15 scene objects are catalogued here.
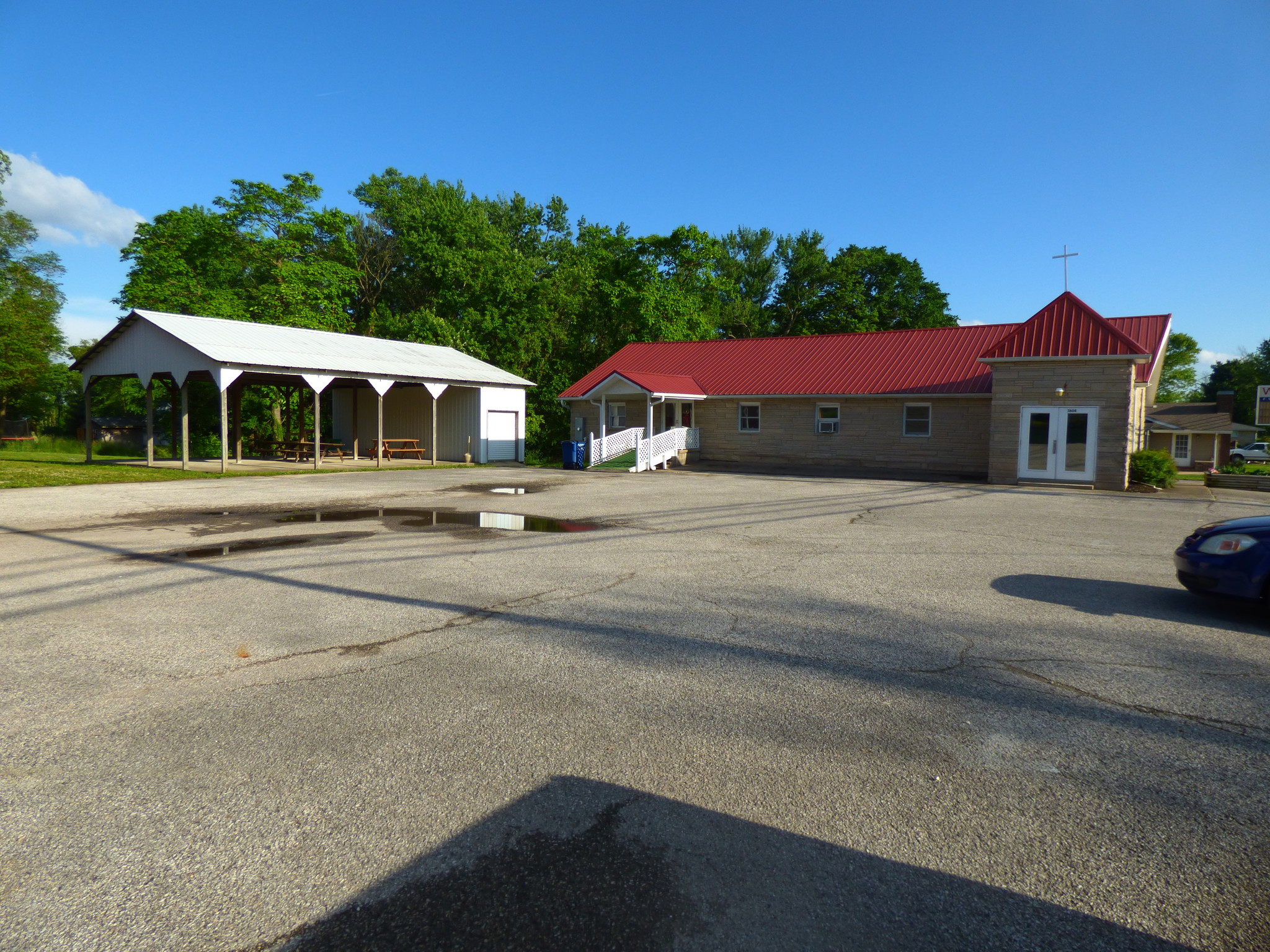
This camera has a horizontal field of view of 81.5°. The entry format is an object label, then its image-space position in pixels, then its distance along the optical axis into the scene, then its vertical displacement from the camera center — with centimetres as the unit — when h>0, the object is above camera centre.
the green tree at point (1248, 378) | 8012 +734
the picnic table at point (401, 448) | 3096 -79
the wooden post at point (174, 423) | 3155 +17
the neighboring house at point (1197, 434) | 5172 +62
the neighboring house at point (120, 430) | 4175 -23
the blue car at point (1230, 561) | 644 -105
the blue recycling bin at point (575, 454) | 2858 -80
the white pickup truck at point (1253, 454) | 6372 -89
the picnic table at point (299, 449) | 3097 -85
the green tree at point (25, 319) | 4359 +651
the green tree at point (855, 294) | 5712 +1134
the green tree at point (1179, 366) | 8506 +899
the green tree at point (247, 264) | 4184 +973
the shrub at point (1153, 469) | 2162 -77
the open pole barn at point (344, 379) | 2439 +191
